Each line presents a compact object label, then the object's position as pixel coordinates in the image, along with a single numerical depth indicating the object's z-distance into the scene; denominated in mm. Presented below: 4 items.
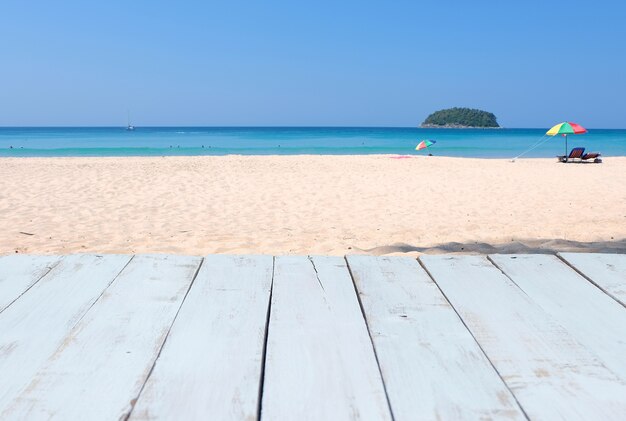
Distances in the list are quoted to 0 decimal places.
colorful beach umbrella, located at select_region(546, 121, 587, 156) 19672
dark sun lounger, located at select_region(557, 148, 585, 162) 19484
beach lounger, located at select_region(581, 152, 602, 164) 19130
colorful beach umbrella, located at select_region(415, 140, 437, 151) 25828
